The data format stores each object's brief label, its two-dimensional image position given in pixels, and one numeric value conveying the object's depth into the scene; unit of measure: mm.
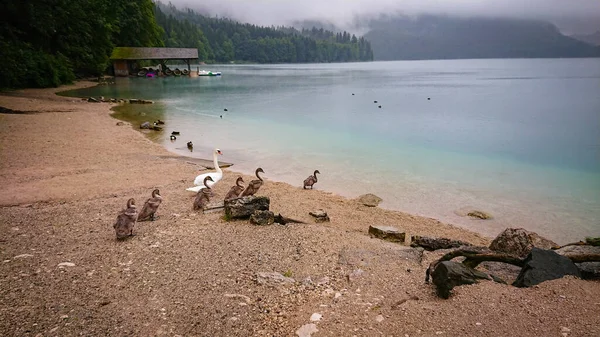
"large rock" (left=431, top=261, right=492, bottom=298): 4797
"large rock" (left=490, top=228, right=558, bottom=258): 6838
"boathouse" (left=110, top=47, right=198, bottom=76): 63100
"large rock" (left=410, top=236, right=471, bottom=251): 7300
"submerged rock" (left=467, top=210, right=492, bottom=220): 10875
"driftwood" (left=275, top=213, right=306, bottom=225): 8091
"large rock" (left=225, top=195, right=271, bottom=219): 8109
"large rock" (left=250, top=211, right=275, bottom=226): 7779
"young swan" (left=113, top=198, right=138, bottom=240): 6844
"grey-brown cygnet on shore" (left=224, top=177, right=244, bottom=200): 9859
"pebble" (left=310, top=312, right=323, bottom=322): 4601
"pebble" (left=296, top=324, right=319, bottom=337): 4375
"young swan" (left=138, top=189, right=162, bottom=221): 7926
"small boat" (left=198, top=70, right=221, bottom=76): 81312
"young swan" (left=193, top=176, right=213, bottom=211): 8883
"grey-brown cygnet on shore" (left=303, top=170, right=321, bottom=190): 12641
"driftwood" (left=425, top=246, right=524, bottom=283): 5547
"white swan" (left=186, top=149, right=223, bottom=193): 10535
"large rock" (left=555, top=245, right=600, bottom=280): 5027
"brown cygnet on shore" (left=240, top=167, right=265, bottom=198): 10023
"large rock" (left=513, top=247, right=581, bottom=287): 4848
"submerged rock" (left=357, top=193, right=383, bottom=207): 11436
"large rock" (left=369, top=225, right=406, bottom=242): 8062
